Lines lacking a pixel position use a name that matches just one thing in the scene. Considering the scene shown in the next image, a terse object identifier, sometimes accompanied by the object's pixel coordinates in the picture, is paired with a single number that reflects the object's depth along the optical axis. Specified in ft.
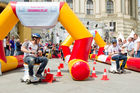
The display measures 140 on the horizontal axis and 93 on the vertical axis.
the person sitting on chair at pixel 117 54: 26.70
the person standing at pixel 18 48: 38.74
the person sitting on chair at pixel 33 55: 18.98
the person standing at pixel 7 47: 38.37
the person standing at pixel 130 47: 34.20
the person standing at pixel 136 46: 30.66
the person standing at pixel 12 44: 42.05
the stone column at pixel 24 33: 79.90
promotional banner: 23.61
